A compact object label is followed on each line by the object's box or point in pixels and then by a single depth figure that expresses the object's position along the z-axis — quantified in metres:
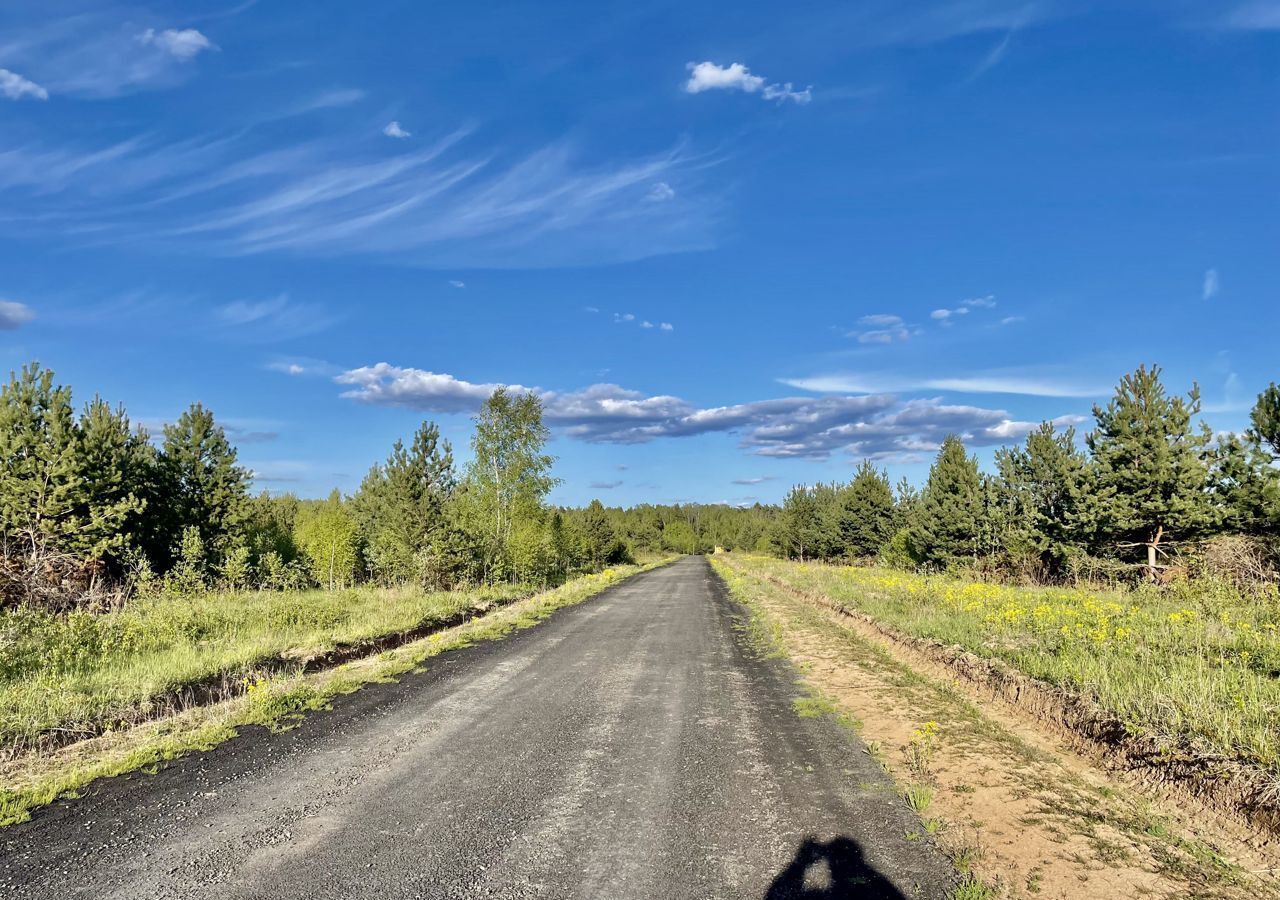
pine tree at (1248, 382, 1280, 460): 19.36
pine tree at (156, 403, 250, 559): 30.55
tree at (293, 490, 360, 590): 34.91
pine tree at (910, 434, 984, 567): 37.53
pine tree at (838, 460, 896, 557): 54.75
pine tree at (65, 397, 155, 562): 24.06
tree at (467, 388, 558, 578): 34.38
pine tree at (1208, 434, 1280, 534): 20.06
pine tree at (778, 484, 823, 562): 67.31
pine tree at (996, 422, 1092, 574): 27.20
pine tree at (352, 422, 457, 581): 26.84
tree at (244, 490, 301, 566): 33.47
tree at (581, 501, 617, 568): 62.12
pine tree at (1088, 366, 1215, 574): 22.92
